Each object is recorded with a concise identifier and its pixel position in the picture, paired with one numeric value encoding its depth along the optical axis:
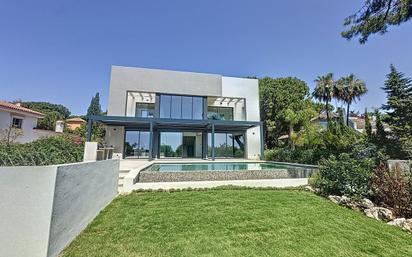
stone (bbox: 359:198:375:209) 6.01
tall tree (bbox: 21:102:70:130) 57.30
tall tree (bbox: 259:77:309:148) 27.78
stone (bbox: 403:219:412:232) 4.74
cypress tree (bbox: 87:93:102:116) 57.72
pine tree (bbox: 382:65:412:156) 14.15
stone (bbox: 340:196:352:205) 6.37
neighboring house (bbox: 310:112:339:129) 31.72
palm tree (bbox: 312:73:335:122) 27.72
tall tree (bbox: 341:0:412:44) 8.06
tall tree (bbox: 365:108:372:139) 15.31
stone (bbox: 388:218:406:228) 4.92
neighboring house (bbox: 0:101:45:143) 19.45
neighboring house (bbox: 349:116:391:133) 34.89
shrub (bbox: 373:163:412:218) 5.52
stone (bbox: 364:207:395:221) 5.40
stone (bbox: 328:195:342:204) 6.60
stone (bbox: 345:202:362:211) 6.05
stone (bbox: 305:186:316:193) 7.94
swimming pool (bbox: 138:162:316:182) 9.85
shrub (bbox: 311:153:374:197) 6.66
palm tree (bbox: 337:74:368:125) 27.62
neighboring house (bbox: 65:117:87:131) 47.91
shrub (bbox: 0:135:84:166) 3.44
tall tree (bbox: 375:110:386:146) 14.37
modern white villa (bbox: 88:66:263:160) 19.80
